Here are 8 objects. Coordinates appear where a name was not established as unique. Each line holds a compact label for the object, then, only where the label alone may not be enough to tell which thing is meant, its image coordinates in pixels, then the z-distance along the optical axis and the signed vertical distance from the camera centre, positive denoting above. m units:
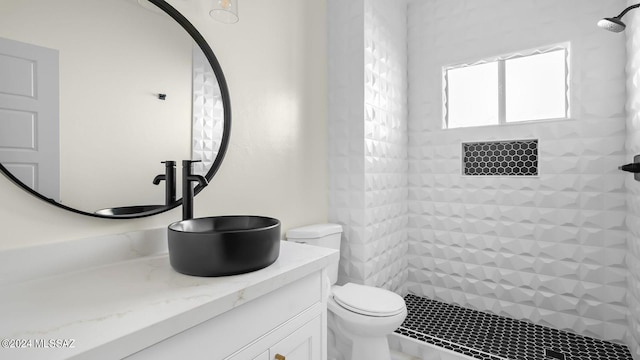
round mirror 0.97 +0.28
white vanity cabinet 0.75 -0.43
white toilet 1.65 -0.73
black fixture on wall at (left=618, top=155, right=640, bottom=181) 1.63 +0.05
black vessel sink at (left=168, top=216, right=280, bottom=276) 0.94 -0.22
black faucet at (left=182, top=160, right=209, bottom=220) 1.21 -0.06
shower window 2.28 +0.69
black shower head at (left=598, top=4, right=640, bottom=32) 1.57 +0.76
